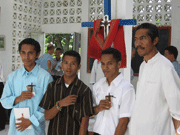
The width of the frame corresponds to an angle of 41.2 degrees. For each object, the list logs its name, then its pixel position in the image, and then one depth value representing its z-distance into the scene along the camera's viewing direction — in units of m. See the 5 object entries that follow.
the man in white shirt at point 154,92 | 1.67
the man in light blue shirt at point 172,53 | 5.27
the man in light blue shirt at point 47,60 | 7.04
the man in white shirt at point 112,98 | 2.00
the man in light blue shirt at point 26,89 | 2.23
